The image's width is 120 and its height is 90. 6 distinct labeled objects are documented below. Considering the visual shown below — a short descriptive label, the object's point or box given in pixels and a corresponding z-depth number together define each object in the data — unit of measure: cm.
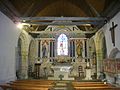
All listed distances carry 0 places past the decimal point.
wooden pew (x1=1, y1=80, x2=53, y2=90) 373
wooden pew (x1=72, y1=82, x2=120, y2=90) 356
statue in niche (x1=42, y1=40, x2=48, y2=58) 1034
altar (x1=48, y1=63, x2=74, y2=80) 821
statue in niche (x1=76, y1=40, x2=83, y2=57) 1034
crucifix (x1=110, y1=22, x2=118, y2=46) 535
